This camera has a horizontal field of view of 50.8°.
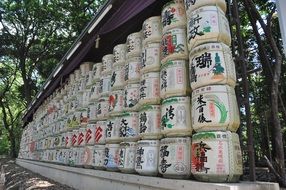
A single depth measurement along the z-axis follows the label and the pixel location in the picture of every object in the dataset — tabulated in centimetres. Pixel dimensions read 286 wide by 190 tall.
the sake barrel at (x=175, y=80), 353
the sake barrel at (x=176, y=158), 326
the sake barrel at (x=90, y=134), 587
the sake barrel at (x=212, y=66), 304
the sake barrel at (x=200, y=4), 333
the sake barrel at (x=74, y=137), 683
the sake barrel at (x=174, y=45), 367
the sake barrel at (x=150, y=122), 387
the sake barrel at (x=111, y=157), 481
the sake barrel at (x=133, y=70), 464
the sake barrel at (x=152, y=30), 431
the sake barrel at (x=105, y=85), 565
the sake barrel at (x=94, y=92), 617
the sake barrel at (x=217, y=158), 281
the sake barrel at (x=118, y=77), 516
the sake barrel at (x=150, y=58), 416
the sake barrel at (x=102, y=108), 559
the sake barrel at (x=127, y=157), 425
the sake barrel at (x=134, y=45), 479
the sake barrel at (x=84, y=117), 646
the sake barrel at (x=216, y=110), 293
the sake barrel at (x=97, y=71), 630
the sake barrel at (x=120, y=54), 529
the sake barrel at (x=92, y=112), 604
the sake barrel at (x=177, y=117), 337
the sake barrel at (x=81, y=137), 641
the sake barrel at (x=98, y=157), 531
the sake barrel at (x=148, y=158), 373
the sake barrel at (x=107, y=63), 577
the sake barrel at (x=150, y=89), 403
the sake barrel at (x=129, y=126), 442
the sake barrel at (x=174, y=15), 385
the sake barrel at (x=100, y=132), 546
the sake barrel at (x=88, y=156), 578
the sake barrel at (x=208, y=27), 319
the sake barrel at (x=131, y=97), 453
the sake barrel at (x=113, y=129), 488
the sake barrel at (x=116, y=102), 498
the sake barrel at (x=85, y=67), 728
